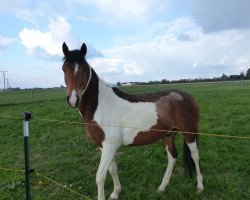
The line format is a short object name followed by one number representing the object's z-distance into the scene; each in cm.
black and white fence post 253
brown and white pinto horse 250
